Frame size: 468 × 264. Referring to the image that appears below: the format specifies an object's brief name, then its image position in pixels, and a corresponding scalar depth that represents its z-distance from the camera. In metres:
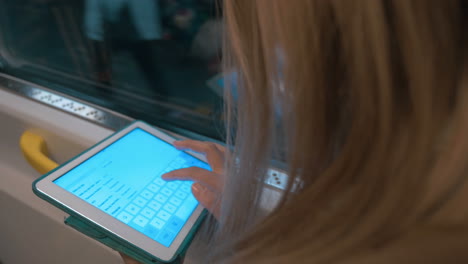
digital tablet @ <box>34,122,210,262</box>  0.54
